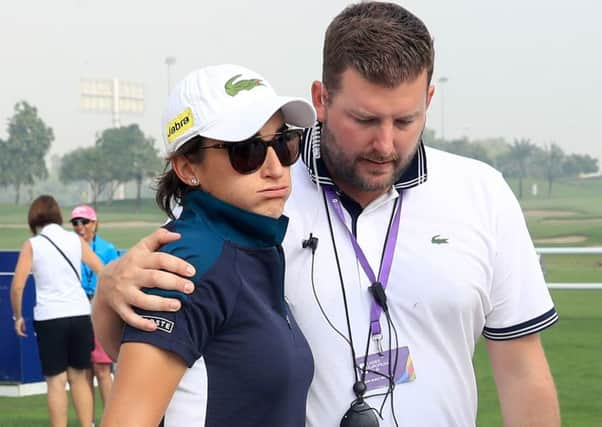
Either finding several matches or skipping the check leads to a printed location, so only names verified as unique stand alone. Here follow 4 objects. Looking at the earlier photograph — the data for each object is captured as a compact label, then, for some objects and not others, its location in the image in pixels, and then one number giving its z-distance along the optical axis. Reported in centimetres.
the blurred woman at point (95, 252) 795
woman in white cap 189
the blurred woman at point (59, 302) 755
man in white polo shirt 240
